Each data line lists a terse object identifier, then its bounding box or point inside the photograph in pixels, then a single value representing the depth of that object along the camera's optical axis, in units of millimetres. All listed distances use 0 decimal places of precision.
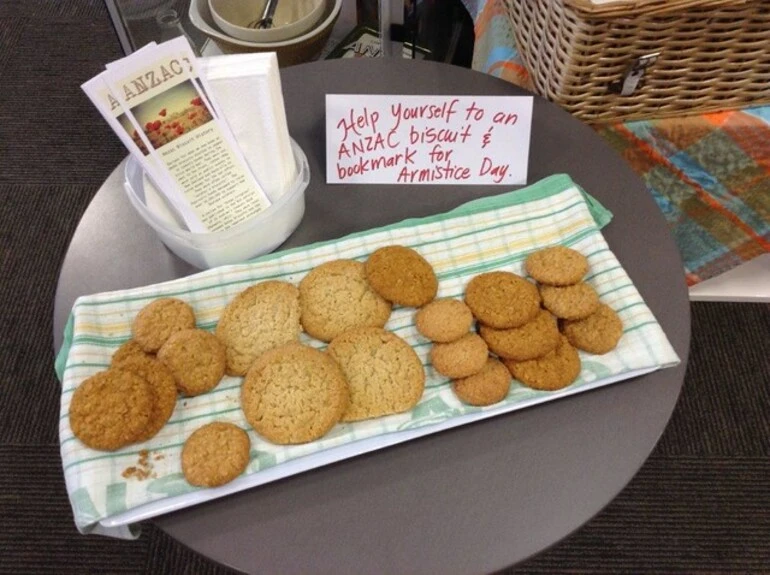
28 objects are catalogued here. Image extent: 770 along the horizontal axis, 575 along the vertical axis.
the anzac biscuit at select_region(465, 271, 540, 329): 715
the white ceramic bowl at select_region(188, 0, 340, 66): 1372
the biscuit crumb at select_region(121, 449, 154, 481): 636
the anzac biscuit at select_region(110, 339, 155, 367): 705
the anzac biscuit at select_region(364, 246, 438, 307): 738
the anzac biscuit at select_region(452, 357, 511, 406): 680
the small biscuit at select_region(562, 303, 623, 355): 711
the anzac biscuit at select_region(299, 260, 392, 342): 734
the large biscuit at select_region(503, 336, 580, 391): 693
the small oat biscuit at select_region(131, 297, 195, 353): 715
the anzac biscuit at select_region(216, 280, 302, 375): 715
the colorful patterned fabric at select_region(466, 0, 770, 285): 968
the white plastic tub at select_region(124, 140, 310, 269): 749
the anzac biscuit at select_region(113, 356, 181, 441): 659
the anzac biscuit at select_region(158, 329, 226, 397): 679
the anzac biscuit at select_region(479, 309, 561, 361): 699
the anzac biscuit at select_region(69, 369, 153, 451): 635
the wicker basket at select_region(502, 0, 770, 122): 763
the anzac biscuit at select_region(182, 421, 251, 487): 631
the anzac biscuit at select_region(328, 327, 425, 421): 676
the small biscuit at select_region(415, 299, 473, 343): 708
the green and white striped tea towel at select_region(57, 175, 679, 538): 635
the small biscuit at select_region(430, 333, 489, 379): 688
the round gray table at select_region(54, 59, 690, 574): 636
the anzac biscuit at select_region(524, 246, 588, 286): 744
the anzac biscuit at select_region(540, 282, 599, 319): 723
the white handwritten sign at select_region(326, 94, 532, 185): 835
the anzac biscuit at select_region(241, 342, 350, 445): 653
